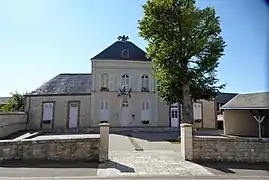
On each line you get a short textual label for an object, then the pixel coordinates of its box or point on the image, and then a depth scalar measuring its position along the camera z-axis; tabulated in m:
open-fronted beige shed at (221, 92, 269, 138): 18.73
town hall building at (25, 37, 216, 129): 25.73
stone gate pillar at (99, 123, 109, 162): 10.01
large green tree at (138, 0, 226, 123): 16.12
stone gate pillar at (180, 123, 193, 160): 10.43
